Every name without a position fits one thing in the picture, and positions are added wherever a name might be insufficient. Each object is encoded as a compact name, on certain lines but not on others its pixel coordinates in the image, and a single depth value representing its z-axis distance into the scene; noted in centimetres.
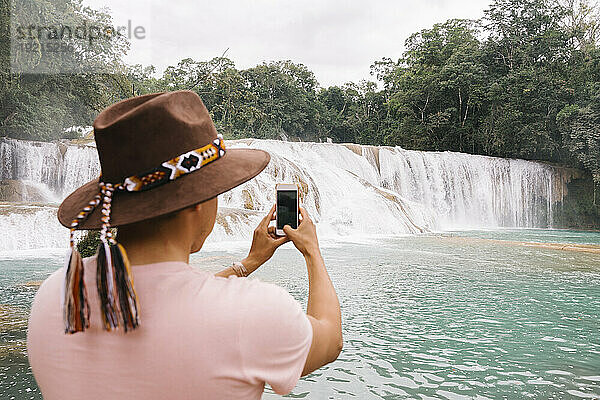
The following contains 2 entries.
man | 96
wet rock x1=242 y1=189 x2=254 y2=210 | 1457
